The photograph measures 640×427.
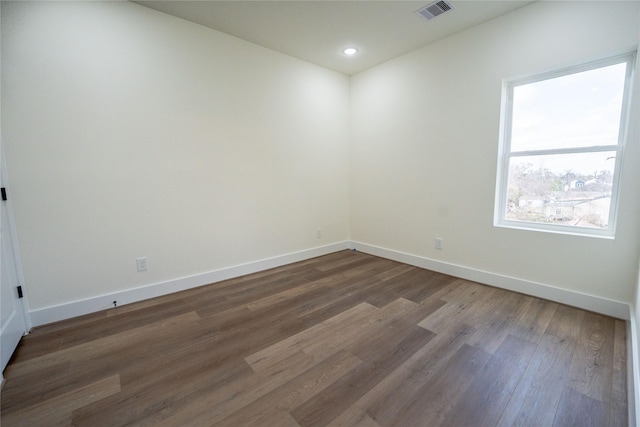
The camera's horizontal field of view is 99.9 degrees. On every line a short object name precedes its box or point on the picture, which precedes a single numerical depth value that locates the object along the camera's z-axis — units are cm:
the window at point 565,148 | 224
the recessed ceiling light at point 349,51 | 327
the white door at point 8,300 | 177
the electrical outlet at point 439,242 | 331
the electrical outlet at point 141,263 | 261
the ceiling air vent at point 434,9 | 244
